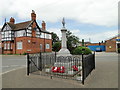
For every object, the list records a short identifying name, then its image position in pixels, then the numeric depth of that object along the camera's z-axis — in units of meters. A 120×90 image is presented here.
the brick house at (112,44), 35.88
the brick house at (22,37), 26.42
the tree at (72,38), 29.39
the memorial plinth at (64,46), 7.89
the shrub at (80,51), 16.09
